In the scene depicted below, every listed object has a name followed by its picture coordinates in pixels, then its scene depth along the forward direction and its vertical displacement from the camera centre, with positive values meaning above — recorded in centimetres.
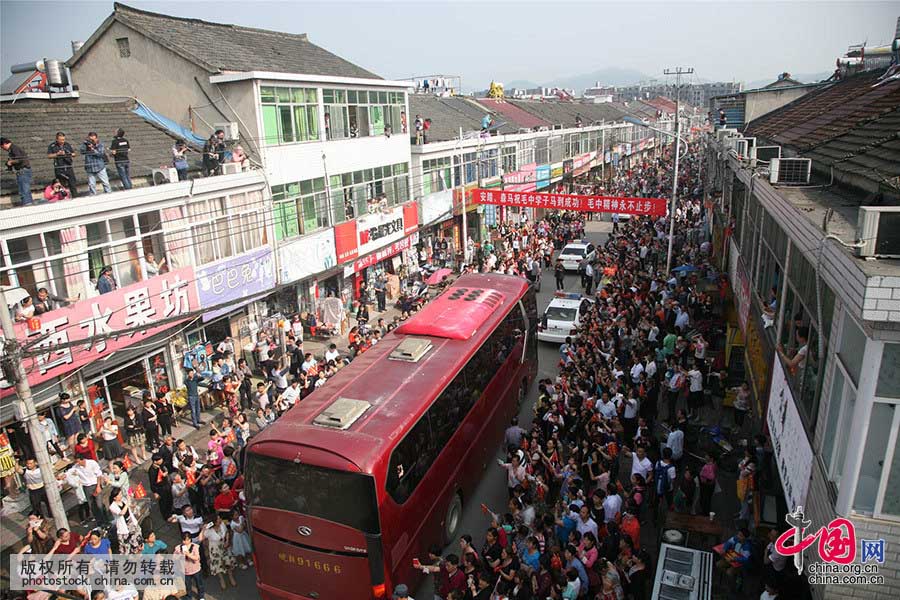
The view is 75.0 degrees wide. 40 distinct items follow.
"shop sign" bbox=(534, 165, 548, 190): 4331 -342
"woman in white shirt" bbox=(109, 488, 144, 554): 991 -640
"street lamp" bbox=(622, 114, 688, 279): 2491 -369
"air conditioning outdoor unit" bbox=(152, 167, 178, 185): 1551 -87
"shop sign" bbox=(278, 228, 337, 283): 1959 -401
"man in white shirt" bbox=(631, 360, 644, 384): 1396 -566
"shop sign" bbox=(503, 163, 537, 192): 3816 -330
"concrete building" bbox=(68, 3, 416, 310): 1869 +91
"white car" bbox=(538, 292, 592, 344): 1972 -624
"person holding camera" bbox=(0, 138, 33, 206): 1217 -46
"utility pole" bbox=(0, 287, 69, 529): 931 -426
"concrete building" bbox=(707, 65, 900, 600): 523 -242
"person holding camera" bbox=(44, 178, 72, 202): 1286 -100
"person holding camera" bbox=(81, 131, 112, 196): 1338 -33
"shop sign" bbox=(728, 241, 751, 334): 1429 -429
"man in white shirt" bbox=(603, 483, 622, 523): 934 -583
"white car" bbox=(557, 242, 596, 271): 2875 -603
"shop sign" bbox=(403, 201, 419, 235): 2695 -377
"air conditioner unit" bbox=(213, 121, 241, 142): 1826 +24
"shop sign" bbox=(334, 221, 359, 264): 2197 -392
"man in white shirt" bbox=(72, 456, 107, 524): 1137 -630
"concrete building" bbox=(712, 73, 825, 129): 2941 +113
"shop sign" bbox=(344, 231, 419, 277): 2361 -500
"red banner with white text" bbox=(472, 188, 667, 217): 2581 -337
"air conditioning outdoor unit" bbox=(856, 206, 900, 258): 521 -100
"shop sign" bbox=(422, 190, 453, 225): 2900 -367
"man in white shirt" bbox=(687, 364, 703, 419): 1338 -593
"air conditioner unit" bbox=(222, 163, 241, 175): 1737 -83
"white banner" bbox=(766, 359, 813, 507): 736 -436
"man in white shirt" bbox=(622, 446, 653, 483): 1041 -580
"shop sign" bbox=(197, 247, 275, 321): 1664 -401
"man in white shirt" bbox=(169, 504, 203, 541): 976 -618
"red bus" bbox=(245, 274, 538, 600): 799 -479
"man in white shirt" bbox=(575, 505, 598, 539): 884 -576
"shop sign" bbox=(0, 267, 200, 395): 1215 -391
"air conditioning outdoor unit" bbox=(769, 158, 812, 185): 1011 -86
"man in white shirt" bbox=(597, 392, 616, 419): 1226 -570
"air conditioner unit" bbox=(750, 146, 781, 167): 1344 -72
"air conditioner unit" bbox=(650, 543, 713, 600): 753 -576
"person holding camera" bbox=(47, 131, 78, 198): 1302 -31
